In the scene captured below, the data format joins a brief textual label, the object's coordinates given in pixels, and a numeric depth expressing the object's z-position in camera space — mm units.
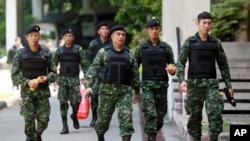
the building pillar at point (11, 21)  41969
